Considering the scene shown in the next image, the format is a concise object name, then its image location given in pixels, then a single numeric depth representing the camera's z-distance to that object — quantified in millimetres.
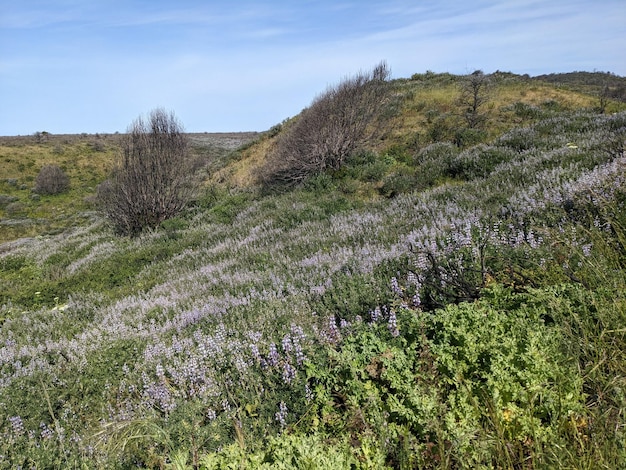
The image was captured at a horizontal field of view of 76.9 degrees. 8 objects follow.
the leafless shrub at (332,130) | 14984
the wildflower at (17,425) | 3154
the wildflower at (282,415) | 2532
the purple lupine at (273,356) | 3071
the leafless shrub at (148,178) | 14328
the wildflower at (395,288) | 3702
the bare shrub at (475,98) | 16250
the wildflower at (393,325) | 2935
